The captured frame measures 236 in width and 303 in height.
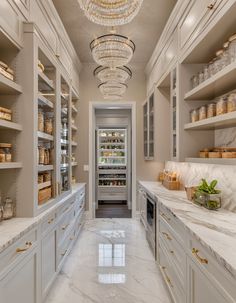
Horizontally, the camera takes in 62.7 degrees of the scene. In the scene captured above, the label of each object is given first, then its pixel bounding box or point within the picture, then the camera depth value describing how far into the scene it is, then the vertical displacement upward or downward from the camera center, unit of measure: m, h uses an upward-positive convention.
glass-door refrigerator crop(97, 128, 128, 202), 6.09 -0.21
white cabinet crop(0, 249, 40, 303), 1.19 -0.86
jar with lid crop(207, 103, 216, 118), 1.84 +0.47
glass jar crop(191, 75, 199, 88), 2.16 +0.88
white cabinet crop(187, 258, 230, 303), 1.00 -0.77
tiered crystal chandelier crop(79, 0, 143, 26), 1.51 +1.20
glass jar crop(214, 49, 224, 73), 1.69 +0.86
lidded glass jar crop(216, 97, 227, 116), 1.66 +0.45
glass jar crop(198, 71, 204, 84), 2.02 +0.85
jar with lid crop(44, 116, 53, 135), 2.15 +0.36
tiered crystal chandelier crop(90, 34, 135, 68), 2.19 +1.24
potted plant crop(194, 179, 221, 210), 1.77 -0.36
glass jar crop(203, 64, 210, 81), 1.93 +0.86
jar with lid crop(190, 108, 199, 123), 2.15 +0.48
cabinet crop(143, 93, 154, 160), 3.64 +0.59
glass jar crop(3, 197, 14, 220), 1.61 -0.44
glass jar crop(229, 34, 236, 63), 1.51 +0.87
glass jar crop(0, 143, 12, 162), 1.56 +0.04
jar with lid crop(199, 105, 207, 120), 1.99 +0.47
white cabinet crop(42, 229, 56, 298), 1.78 -1.01
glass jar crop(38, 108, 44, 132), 1.92 +0.38
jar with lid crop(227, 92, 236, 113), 1.54 +0.45
